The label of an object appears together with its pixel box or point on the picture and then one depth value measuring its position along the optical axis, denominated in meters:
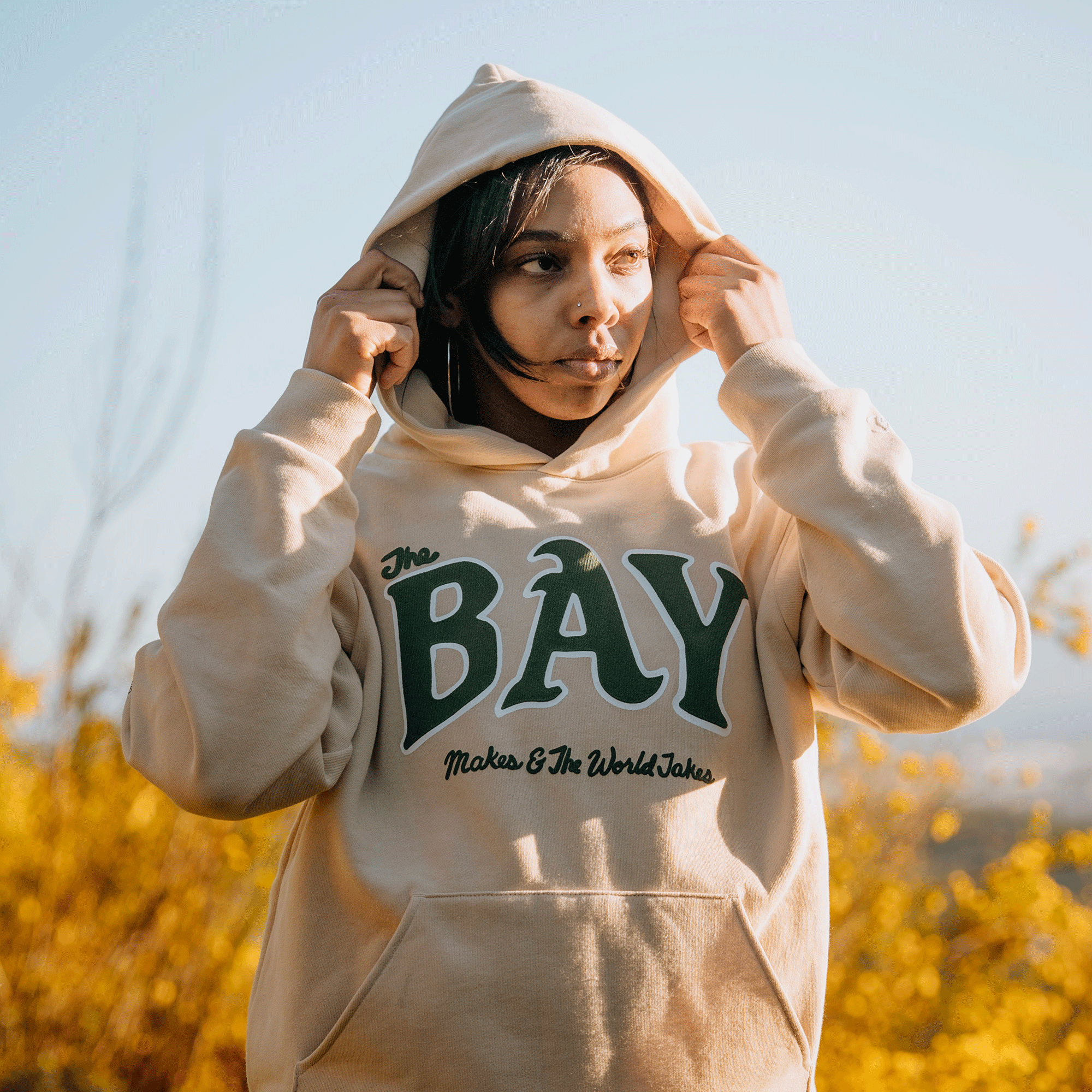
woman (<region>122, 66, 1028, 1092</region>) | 1.22
